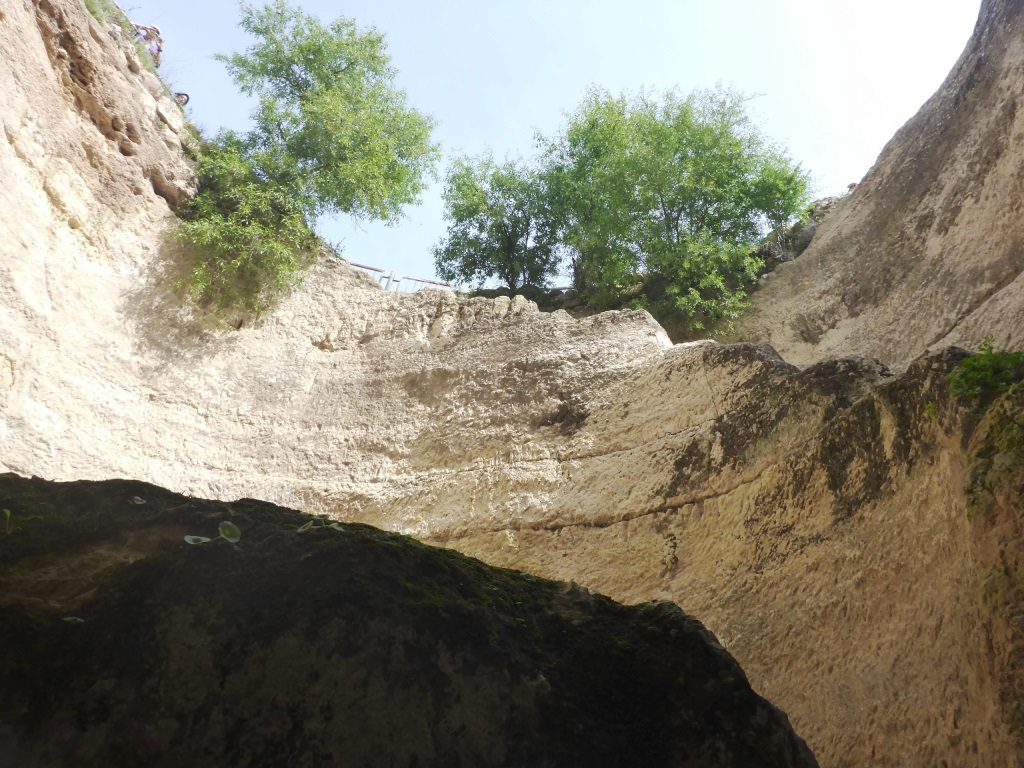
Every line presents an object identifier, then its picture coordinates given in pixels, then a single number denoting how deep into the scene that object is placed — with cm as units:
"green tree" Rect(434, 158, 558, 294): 1786
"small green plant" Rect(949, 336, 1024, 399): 407
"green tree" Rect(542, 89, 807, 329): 1395
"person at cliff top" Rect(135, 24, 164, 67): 1495
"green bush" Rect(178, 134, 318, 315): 1084
